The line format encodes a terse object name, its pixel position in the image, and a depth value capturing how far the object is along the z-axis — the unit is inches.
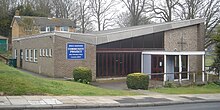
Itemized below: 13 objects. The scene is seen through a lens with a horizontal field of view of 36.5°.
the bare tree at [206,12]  1750.7
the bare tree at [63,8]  2726.4
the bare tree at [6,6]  2586.1
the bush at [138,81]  845.2
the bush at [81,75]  956.4
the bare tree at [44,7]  2838.8
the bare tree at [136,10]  2144.4
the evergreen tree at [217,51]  1088.4
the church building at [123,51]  1085.8
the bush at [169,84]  947.3
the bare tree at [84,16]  2625.5
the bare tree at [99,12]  2551.7
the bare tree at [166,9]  1966.0
